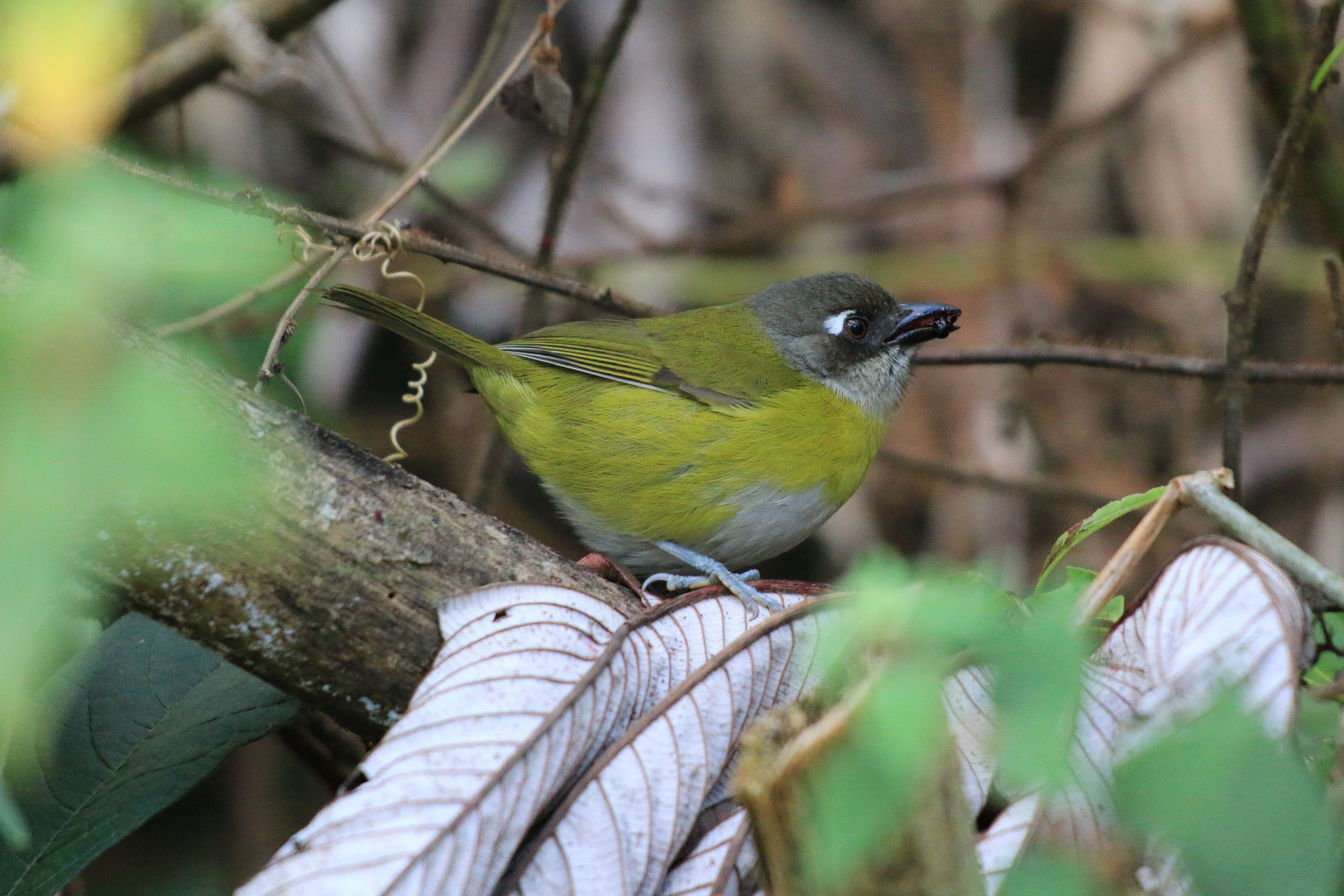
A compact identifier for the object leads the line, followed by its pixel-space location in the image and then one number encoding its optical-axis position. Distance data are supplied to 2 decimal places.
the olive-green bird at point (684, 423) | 5.91
